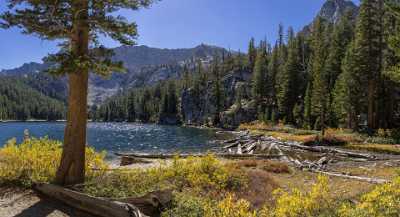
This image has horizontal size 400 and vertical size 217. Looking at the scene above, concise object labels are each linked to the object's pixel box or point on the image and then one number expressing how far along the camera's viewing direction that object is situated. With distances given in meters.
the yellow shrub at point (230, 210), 7.08
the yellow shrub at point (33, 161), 13.30
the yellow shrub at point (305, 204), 7.20
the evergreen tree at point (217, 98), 111.04
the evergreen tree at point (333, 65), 63.51
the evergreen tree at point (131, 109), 184.88
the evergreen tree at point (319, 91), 55.41
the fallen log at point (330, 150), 29.04
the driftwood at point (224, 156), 27.11
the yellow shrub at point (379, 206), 6.50
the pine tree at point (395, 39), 20.62
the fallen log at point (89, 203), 9.34
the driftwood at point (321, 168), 16.75
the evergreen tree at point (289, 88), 79.94
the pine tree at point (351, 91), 50.98
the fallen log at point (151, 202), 10.24
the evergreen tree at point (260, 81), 97.69
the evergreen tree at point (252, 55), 135.12
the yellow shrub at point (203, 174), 13.17
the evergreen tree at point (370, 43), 48.34
